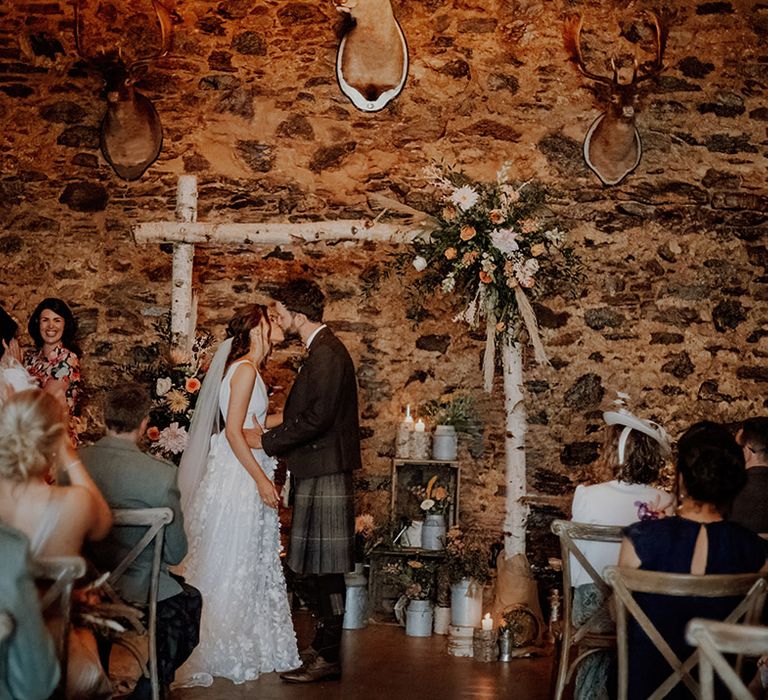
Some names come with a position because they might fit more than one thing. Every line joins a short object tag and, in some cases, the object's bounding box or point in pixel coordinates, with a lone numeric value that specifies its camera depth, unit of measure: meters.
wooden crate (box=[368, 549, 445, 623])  6.54
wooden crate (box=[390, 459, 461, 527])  6.79
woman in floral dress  6.77
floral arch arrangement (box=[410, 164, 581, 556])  5.89
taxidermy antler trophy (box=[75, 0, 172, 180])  7.31
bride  5.16
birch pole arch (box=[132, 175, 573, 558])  5.92
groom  5.14
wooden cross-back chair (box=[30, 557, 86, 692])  2.78
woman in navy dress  3.31
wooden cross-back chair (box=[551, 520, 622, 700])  3.94
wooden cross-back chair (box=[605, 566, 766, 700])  3.09
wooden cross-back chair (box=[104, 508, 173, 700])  3.81
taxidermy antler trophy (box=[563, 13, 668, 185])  7.07
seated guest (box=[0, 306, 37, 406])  5.22
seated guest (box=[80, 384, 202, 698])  3.92
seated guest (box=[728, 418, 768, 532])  4.18
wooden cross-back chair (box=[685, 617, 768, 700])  2.35
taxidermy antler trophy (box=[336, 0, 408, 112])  7.29
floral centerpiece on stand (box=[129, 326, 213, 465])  5.91
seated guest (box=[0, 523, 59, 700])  2.62
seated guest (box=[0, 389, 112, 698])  2.98
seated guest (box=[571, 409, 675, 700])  4.21
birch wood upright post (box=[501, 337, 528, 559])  6.09
